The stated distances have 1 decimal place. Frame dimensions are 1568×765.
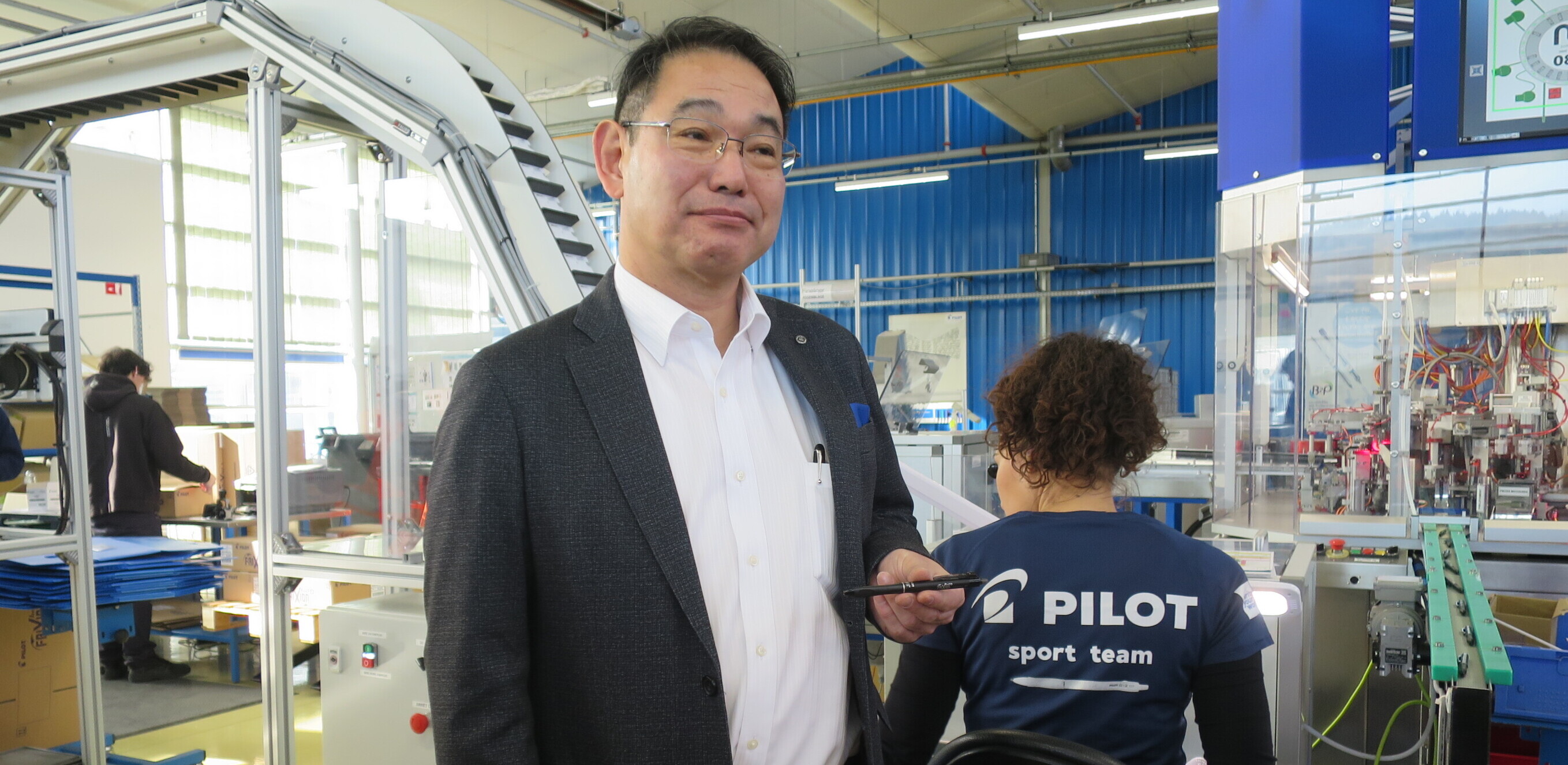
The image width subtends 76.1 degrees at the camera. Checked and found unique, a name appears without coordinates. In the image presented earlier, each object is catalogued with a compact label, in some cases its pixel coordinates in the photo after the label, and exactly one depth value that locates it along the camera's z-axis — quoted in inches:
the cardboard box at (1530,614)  98.5
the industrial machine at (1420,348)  125.2
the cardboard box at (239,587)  211.6
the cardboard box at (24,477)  151.8
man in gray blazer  38.3
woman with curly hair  56.3
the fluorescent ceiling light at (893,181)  470.3
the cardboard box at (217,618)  205.6
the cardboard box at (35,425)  151.3
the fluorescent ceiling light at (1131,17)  301.0
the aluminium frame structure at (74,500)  126.4
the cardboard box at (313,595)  120.0
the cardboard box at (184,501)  230.5
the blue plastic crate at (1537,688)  74.2
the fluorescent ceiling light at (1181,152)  420.5
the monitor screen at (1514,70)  125.1
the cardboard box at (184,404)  254.7
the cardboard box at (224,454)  241.3
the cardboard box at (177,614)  213.6
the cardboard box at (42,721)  146.3
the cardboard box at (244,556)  215.3
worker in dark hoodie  186.7
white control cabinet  97.7
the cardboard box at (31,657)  145.2
